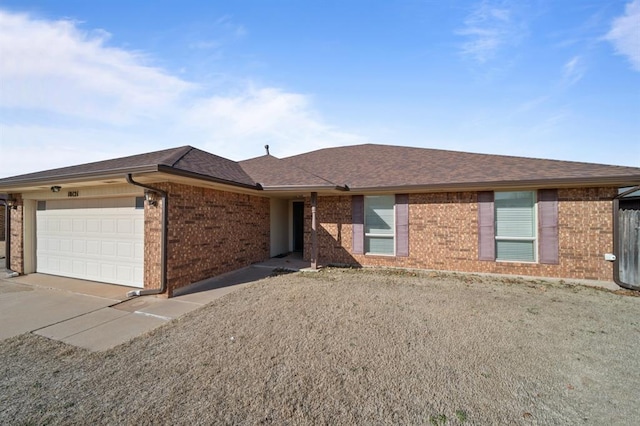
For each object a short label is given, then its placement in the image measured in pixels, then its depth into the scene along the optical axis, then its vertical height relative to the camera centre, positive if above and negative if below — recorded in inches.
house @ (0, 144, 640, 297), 253.0 -4.1
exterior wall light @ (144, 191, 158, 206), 240.7 +13.0
